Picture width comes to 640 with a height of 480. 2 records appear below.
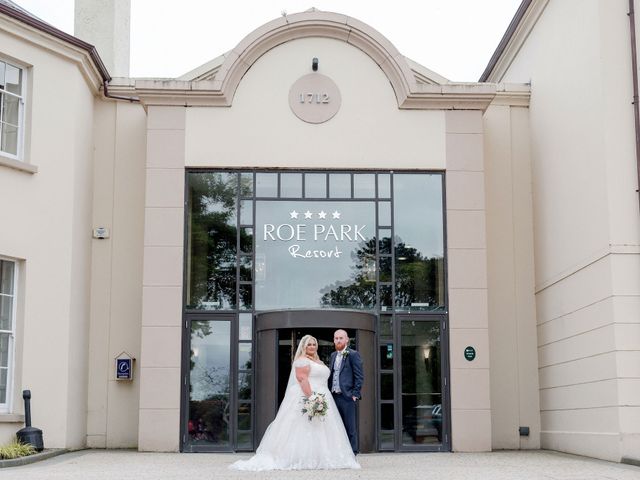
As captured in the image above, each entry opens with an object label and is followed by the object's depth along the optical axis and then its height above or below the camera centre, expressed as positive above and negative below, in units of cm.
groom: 1363 -7
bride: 1288 -76
